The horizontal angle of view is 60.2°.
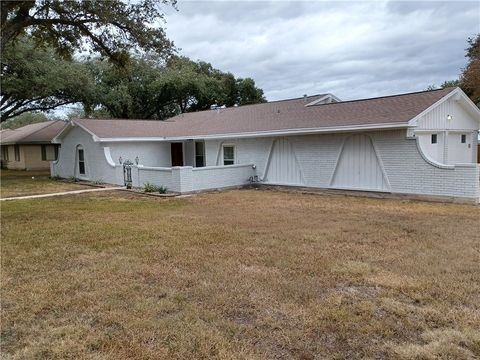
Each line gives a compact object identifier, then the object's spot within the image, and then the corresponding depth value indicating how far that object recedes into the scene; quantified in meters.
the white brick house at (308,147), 12.96
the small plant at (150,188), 15.87
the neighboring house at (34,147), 31.02
